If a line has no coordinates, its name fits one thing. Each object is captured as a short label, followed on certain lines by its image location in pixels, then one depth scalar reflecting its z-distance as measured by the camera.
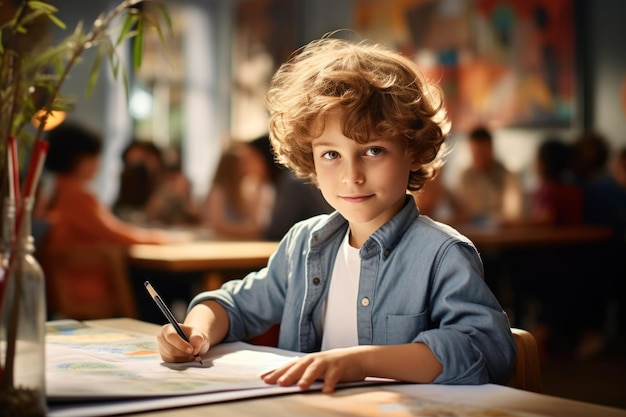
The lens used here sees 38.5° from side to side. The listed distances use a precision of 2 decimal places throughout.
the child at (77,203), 4.01
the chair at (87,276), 3.48
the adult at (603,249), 5.39
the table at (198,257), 3.58
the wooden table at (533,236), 4.79
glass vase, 0.78
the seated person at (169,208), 6.23
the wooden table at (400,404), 0.87
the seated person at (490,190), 6.36
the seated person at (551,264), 5.33
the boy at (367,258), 1.13
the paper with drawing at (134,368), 0.94
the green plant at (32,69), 0.88
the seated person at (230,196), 5.61
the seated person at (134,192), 5.68
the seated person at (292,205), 4.35
